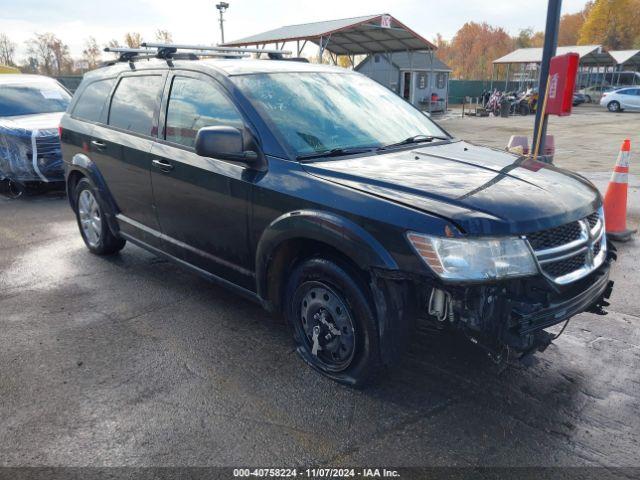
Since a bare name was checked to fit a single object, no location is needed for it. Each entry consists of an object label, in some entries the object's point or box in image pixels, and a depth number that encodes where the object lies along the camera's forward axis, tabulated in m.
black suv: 2.46
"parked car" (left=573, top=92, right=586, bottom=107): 38.85
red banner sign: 5.86
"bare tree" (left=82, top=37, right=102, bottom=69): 63.21
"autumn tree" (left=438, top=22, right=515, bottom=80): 86.19
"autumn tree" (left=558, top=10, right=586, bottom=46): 91.44
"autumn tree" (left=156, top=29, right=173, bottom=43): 64.50
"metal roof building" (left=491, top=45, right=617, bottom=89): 36.12
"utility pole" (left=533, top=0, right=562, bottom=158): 6.35
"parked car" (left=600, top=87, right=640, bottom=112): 32.06
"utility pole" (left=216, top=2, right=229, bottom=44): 38.01
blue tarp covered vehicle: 8.04
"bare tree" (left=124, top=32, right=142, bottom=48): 68.69
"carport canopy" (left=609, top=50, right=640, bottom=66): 41.14
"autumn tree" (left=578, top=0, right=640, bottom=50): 70.19
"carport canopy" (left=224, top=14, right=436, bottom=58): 19.33
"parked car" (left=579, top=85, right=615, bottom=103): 40.81
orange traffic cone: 5.56
